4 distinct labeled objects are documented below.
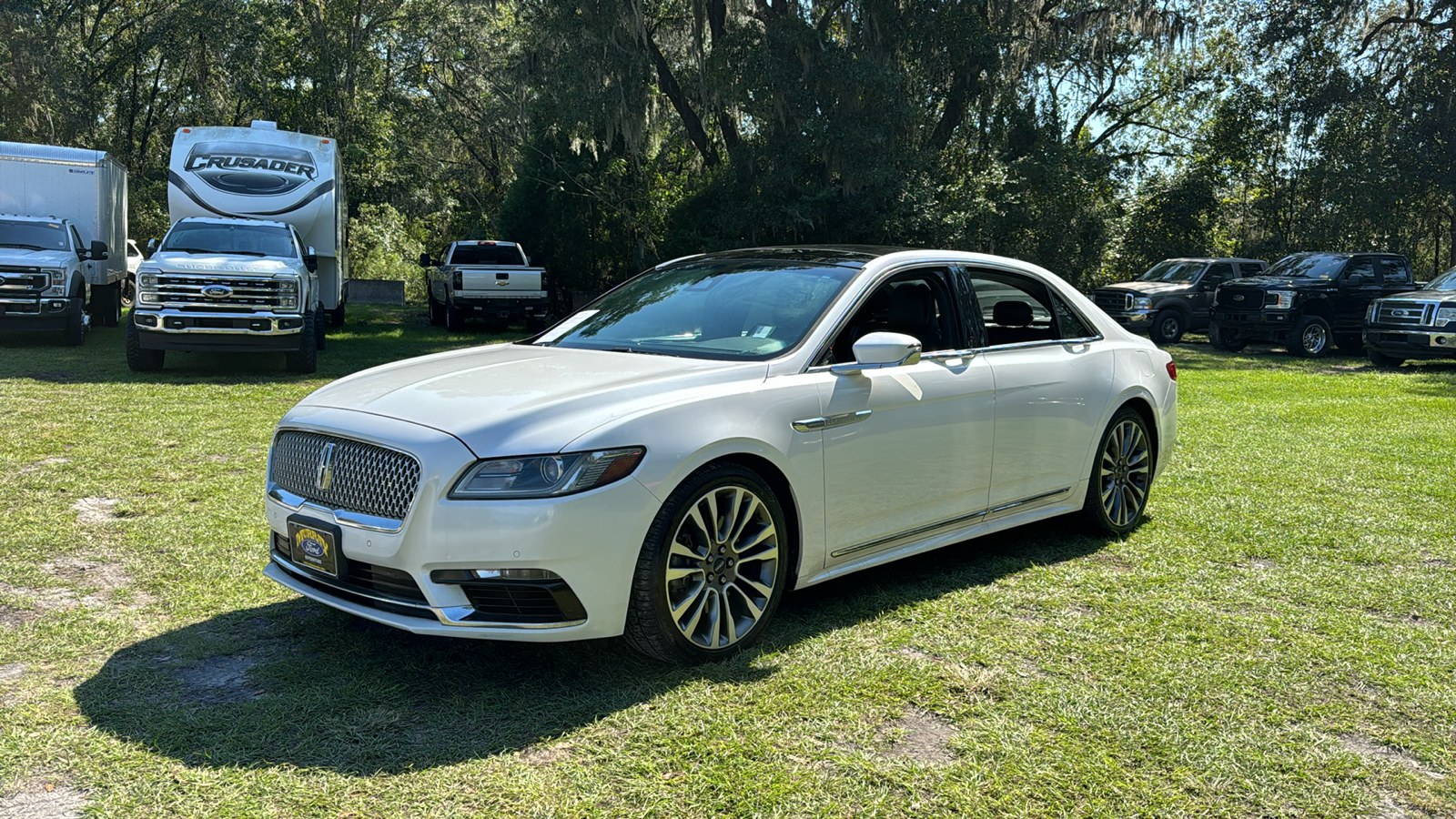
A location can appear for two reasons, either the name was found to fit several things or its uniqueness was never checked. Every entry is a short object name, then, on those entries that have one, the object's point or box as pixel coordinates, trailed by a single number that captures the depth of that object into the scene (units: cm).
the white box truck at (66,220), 1661
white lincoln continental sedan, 369
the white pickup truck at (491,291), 2177
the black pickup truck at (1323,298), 2103
